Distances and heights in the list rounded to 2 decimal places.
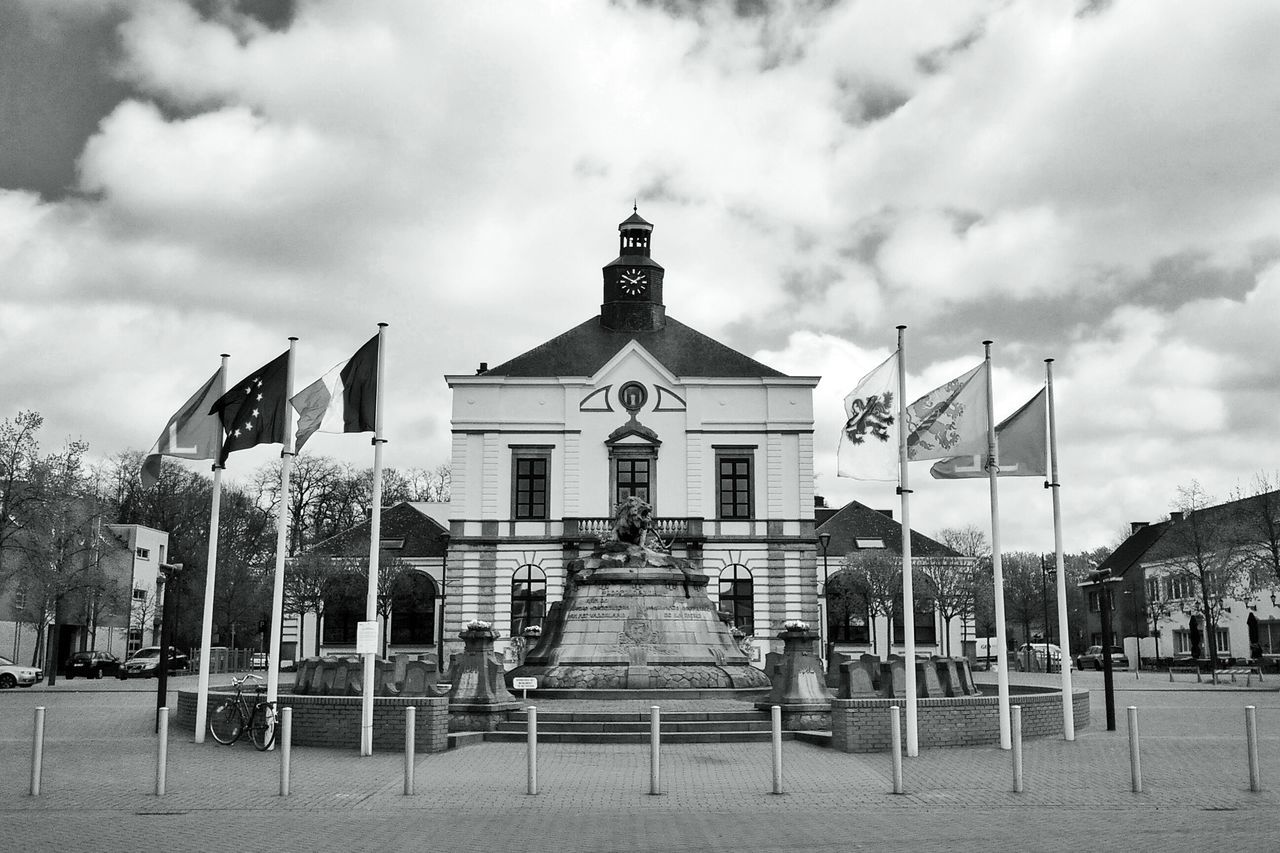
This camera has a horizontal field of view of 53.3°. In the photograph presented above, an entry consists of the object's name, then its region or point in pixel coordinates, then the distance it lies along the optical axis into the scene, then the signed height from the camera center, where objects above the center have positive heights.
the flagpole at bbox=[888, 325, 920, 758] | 18.20 +0.84
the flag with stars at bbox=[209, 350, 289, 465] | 20.67 +3.64
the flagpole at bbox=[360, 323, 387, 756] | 18.56 +0.80
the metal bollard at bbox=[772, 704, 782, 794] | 14.43 -1.32
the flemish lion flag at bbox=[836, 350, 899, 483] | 19.66 +3.36
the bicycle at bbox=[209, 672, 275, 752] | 19.72 -1.42
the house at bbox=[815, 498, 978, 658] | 60.41 +1.98
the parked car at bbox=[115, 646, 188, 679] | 55.59 -1.50
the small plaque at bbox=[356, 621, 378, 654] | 18.05 -0.08
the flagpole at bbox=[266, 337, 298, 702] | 19.52 +1.35
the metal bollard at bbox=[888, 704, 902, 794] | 14.44 -1.33
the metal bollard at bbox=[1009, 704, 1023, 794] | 14.48 -1.43
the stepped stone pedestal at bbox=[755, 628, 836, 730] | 21.80 -0.91
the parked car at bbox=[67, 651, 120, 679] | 55.88 -1.43
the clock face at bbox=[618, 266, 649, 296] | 62.62 +17.07
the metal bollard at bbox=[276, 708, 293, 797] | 14.35 -1.33
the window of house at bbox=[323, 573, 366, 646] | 58.00 +1.17
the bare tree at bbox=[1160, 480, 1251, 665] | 51.25 +3.67
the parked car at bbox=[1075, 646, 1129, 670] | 72.62 -1.40
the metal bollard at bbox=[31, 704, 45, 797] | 14.16 -1.35
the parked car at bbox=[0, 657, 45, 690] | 45.38 -1.60
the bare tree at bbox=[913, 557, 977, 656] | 59.93 +2.33
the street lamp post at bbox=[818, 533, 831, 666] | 60.50 +0.72
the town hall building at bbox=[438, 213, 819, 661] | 55.72 +6.81
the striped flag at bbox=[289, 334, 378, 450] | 20.12 +3.70
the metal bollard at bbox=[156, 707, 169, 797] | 14.01 -1.33
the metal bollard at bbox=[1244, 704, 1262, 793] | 14.44 -1.22
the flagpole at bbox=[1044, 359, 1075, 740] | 21.25 +1.17
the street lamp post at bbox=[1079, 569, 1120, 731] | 23.84 +0.45
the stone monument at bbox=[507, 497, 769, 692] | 25.86 +0.04
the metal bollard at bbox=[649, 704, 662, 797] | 14.55 -1.39
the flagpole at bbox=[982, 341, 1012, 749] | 19.33 +0.99
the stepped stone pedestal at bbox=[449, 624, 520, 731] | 21.33 -0.94
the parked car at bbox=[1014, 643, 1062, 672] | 63.25 -1.15
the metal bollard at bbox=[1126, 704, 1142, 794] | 14.50 -1.34
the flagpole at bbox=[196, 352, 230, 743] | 20.47 +0.29
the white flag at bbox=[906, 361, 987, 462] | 19.64 +3.28
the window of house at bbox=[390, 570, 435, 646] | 62.12 +0.86
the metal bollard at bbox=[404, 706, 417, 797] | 14.09 -1.31
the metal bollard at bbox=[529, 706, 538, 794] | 14.52 -1.34
